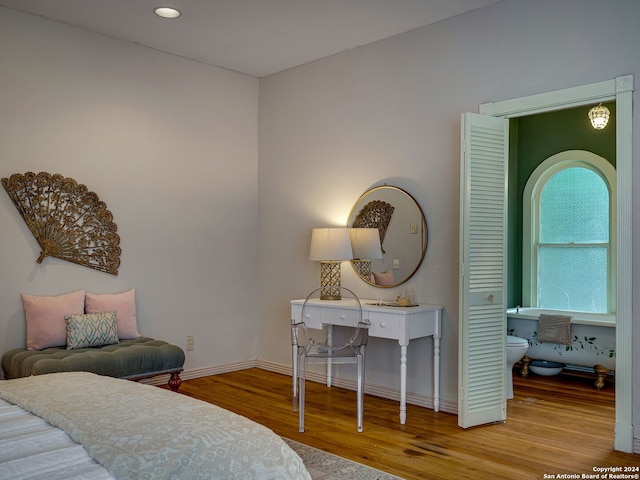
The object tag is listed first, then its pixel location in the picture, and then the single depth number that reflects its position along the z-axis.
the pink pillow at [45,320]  3.99
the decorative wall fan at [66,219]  4.12
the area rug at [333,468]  2.89
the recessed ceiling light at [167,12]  4.06
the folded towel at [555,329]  5.39
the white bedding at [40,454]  1.42
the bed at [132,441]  1.49
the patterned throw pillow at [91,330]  3.99
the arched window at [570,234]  5.80
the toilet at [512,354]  4.56
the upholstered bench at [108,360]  3.62
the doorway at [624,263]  3.30
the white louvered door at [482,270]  3.77
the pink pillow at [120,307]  4.33
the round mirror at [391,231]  4.38
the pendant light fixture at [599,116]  5.04
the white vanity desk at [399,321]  3.88
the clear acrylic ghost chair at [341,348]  3.67
